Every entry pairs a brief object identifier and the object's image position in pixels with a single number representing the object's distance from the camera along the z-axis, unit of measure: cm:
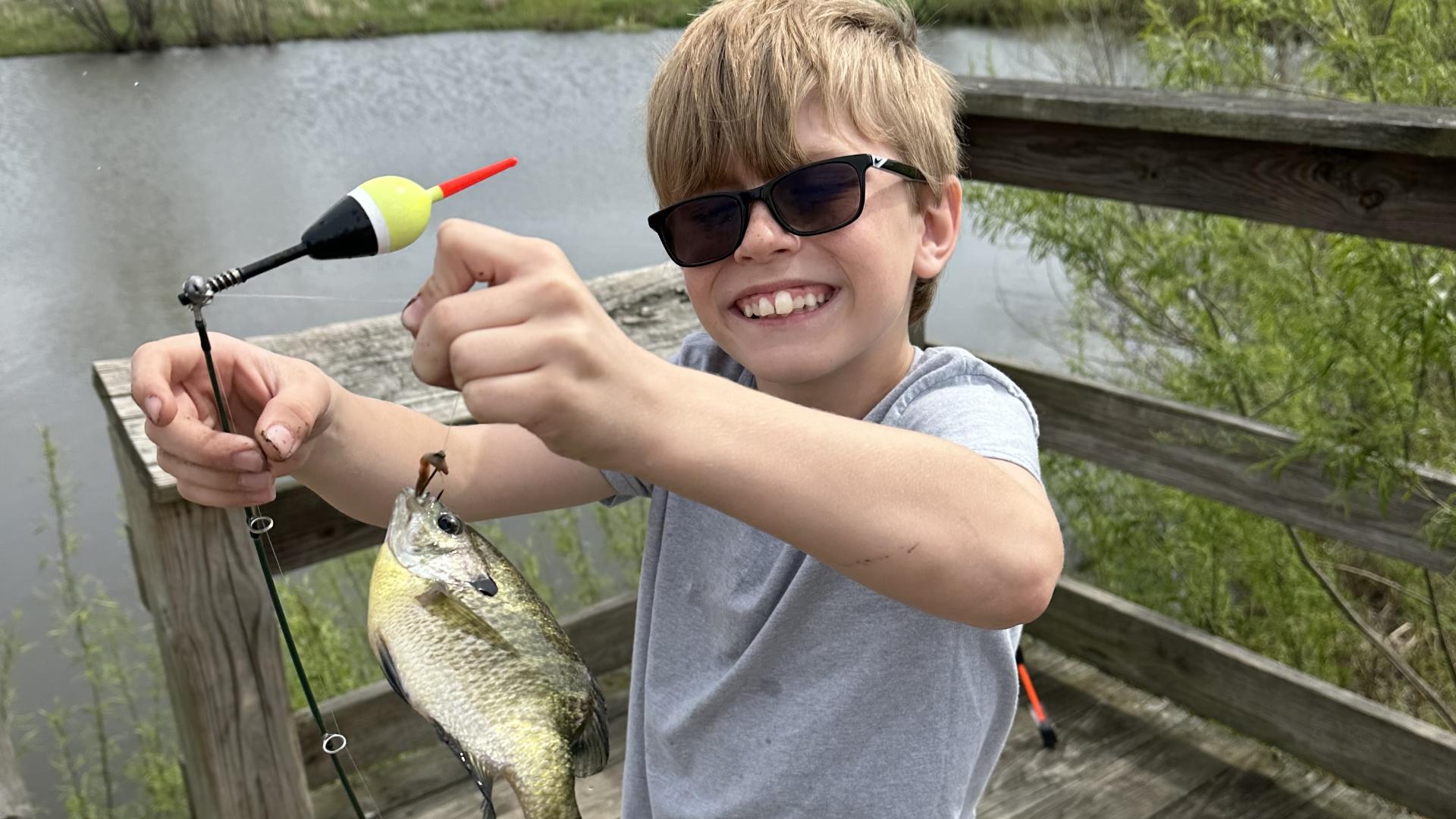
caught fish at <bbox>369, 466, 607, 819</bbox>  87
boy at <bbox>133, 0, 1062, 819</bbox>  96
